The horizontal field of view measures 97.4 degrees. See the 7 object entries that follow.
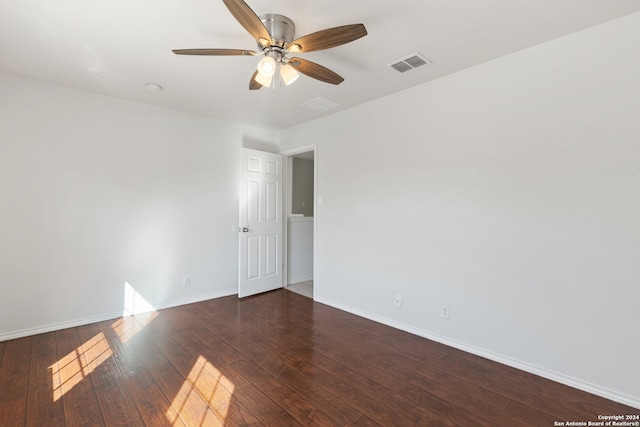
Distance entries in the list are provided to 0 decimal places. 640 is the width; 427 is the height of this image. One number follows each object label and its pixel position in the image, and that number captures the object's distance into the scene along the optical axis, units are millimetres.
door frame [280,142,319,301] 4364
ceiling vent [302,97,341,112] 3332
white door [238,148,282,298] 4102
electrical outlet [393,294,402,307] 3051
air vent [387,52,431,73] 2400
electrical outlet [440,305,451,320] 2682
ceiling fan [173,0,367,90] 1562
